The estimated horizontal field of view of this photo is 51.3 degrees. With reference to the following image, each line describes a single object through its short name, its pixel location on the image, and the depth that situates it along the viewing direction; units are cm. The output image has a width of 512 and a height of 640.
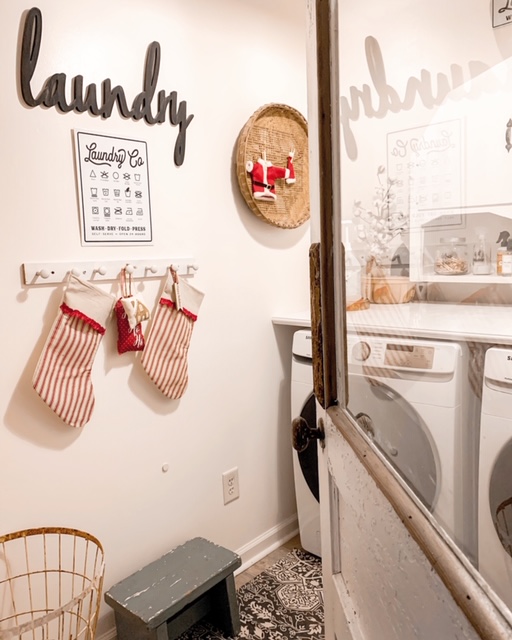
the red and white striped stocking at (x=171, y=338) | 175
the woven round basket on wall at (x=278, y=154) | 198
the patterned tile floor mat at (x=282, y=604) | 177
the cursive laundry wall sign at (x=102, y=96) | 140
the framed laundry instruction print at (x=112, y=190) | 156
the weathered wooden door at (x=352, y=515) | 51
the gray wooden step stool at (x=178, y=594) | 153
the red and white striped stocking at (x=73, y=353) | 149
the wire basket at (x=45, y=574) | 146
